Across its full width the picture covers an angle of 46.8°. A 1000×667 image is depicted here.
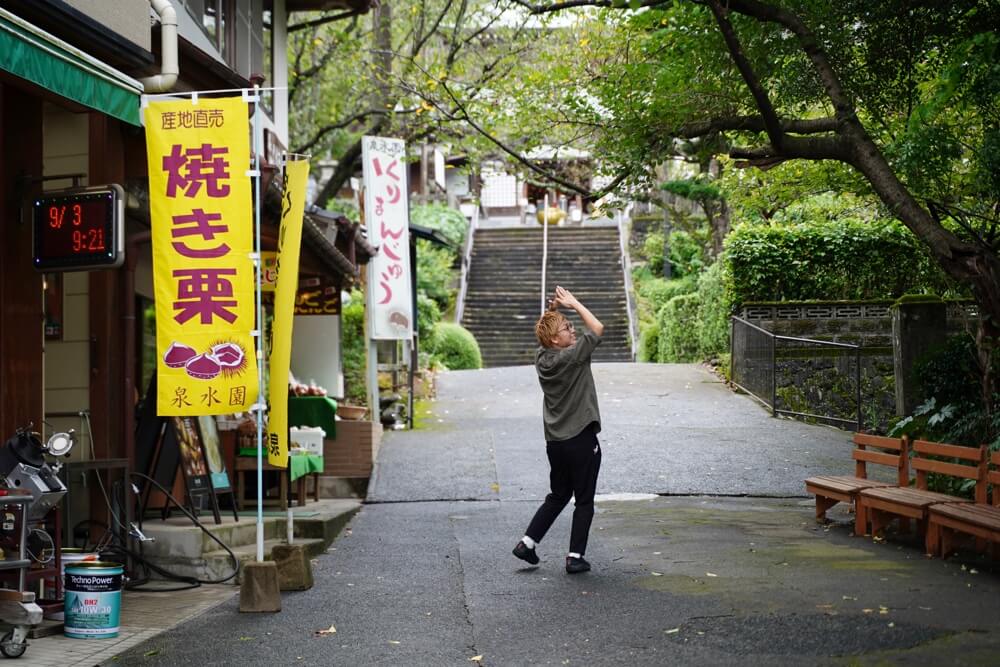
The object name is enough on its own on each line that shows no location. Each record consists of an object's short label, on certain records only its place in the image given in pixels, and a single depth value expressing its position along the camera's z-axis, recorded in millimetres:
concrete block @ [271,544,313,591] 8344
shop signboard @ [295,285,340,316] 16078
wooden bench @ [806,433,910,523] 10320
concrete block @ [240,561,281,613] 7609
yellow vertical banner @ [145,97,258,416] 7957
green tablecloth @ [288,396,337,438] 13234
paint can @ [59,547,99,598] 7499
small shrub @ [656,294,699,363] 25891
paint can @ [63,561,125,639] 6883
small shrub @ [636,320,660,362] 29219
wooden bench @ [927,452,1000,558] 7980
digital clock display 7660
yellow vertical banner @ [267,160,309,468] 8406
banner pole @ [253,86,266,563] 7988
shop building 7469
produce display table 11236
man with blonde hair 8523
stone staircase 32281
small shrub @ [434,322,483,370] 28469
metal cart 6309
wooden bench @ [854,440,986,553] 9062
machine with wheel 6332
